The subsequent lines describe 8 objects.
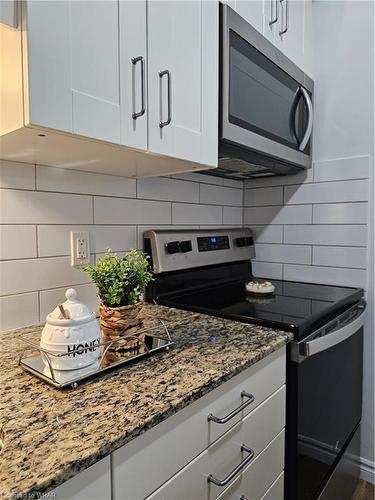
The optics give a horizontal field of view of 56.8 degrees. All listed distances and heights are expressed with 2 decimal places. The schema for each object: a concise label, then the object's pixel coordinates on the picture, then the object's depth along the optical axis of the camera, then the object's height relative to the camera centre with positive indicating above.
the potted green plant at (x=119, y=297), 0.85 -0.16
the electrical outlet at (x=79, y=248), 1.11 -0.05
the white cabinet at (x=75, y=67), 0.66 +0.34
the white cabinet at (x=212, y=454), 0.54 -0.42
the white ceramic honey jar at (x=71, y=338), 0.70 -0.22
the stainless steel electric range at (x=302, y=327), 1.01 -0.31
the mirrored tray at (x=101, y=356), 0.68 -0.28
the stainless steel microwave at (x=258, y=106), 1.13 +0.48
